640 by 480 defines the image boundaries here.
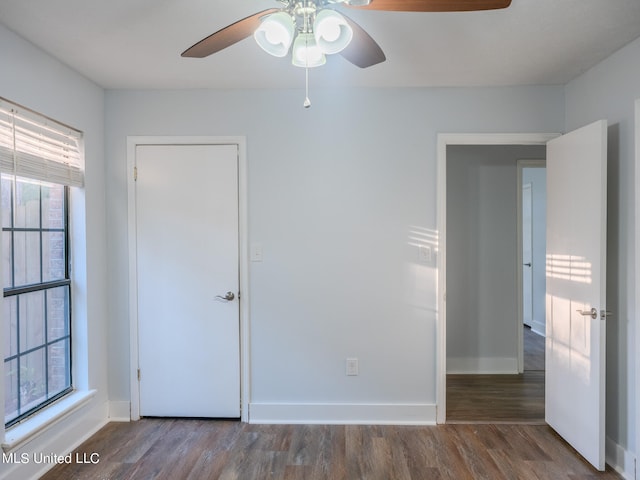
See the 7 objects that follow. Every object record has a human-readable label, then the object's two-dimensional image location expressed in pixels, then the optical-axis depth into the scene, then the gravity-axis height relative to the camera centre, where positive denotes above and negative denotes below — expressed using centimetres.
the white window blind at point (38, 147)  196 +52
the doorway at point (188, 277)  274 -29
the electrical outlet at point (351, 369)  275 -96
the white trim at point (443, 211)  270 +18
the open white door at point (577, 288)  213 -32
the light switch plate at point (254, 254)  276 -13
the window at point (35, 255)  204 -11
